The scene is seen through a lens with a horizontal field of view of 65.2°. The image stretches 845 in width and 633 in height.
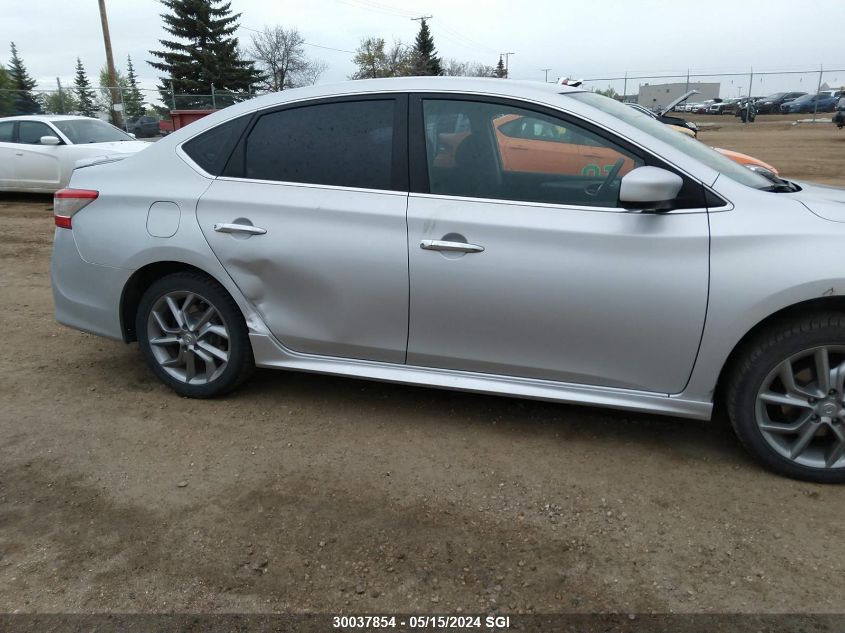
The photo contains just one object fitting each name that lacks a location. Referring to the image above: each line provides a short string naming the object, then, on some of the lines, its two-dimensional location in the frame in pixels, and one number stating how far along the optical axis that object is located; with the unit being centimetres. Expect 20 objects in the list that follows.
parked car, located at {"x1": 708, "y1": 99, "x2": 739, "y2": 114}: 4322
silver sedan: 281
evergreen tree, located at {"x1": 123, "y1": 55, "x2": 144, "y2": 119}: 2609
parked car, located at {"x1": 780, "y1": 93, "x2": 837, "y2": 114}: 3603
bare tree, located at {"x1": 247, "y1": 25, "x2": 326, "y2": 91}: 5903
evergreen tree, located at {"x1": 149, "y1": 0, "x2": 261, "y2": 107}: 4816
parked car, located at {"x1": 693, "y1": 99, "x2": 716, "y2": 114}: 4494
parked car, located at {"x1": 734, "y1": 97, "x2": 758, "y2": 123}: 3344
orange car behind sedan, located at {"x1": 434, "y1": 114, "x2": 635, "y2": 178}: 303
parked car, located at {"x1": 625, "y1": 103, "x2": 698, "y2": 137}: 1151
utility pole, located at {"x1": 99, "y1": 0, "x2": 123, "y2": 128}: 2378
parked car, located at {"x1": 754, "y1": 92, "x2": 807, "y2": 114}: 3972
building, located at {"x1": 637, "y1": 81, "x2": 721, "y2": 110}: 4066
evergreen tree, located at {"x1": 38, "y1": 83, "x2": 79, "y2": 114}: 2548
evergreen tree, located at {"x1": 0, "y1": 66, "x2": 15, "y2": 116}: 2411
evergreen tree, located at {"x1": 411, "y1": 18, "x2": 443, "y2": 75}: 5316
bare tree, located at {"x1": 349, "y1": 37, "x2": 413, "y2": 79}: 5244
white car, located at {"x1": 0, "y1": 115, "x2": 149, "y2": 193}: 1055
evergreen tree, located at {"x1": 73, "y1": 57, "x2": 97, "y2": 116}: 2606
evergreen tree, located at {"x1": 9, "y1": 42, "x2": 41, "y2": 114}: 2491
